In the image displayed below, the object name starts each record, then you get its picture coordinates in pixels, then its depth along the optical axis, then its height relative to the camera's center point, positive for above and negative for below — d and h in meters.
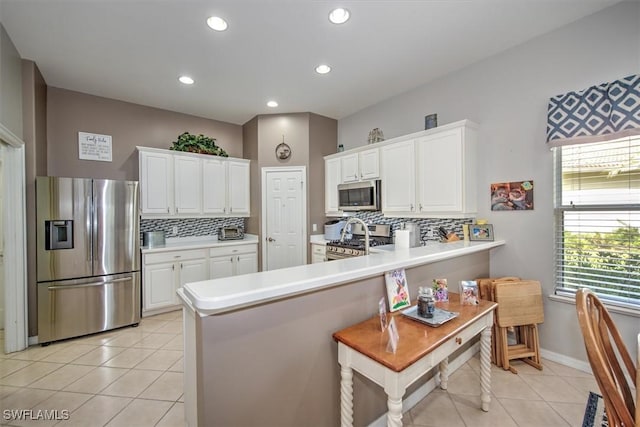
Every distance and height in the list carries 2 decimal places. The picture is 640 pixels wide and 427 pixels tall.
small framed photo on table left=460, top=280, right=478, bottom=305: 1.82 -0.57
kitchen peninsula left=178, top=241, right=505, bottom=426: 1.10 -0.61
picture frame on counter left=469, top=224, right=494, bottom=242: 2.71 -0.23
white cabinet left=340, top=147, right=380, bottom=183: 3.67 +0.68
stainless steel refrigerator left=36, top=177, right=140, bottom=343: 2.78 -0.46
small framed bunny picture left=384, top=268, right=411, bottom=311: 1.66 -0.50
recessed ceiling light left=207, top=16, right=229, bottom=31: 2.23 +1.63
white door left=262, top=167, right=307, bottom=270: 4.36 -0.05
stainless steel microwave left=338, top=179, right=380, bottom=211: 3.66 +0.23
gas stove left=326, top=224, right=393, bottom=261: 3.42 -0.42
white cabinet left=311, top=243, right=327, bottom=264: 4.04 -0.62
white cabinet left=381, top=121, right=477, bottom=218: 2.79 +0.43
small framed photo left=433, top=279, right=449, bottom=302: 1.87 -0.57
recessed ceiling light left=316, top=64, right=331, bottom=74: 2.99 +1.65
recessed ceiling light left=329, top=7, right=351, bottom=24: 2.16 +1.63
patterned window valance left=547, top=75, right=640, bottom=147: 2.00 +0.77
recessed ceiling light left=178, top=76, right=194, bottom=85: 3.20 +1.65
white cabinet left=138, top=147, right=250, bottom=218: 3.71 +0.45
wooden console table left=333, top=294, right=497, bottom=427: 1.15 -0.66
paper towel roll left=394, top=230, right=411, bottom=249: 2.20 -0.24
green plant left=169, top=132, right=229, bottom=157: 4.05 +1.09
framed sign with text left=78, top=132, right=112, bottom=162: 3.55 +0.94
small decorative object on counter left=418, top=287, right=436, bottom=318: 1.57 -0.55
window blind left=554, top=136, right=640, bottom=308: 2.10 -0.09
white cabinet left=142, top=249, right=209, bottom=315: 3.48 -0.83
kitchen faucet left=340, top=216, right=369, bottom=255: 2.03 -0.17
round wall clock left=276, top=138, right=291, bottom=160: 4.42 +1.03
